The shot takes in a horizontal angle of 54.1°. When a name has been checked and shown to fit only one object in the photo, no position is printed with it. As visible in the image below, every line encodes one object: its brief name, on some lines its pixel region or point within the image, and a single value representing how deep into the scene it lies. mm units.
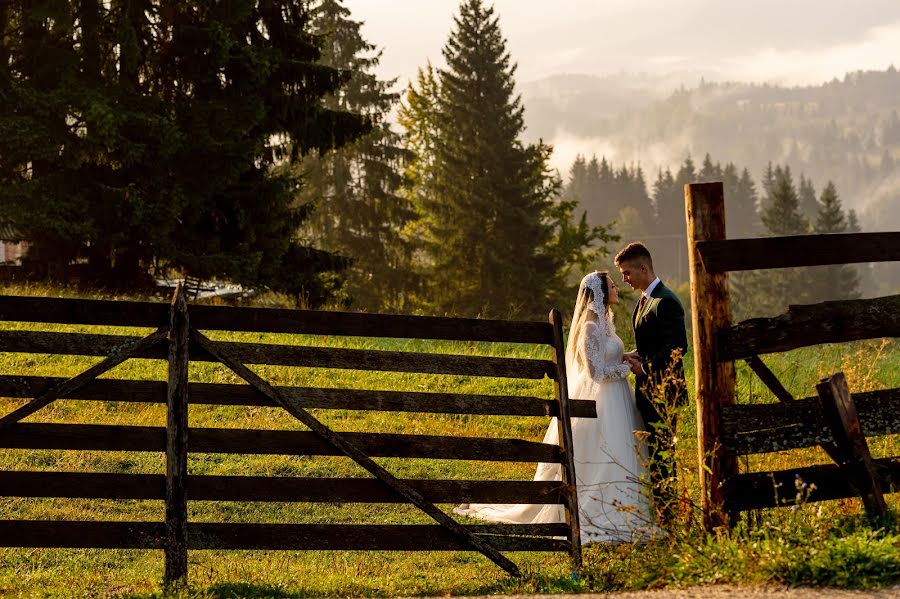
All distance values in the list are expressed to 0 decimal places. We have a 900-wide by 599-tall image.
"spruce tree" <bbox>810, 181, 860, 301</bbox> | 89750
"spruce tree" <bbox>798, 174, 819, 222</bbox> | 171125
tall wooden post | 6008
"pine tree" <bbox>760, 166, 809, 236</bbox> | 88562
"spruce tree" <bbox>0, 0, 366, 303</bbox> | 17797
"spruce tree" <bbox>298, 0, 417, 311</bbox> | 40031
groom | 7254
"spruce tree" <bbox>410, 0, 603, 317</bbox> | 38625
